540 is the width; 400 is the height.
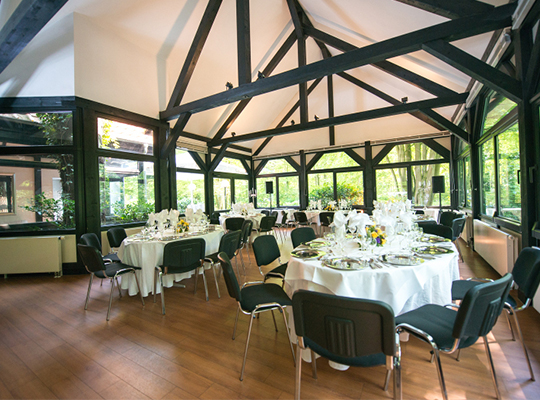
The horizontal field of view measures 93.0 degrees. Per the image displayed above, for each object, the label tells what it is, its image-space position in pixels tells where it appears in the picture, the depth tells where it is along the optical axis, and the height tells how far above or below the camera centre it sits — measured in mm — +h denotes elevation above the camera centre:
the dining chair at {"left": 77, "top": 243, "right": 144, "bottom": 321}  3176 -766
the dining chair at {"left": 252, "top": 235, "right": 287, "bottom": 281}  2969 -631
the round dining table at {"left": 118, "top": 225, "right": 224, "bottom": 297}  3541 -735
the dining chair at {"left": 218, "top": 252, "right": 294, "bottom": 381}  2110 -878
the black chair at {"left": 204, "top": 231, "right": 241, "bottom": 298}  3503 -623
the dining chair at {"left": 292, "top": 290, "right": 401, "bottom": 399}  1265 -686
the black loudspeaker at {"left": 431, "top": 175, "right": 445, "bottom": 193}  7627 +333
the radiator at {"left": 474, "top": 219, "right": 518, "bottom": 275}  3590 -863
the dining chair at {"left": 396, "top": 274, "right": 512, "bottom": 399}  1423 -802
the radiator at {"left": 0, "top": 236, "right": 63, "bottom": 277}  4895 -894
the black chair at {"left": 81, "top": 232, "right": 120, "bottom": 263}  3747 -545
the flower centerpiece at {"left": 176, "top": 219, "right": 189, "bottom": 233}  4281 -388
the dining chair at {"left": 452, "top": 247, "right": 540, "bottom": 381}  1942 -689
